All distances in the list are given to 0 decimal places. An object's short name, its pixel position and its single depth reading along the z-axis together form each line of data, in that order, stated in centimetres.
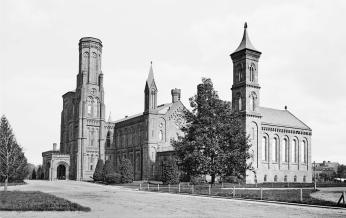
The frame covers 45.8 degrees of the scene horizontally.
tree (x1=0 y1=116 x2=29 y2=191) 4802
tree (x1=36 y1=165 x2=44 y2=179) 8355
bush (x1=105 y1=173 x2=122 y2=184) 5497
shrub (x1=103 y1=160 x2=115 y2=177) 5803
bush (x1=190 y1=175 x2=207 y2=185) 4031
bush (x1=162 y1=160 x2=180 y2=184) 4764
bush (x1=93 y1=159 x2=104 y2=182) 6347
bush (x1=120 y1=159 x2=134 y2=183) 5497
